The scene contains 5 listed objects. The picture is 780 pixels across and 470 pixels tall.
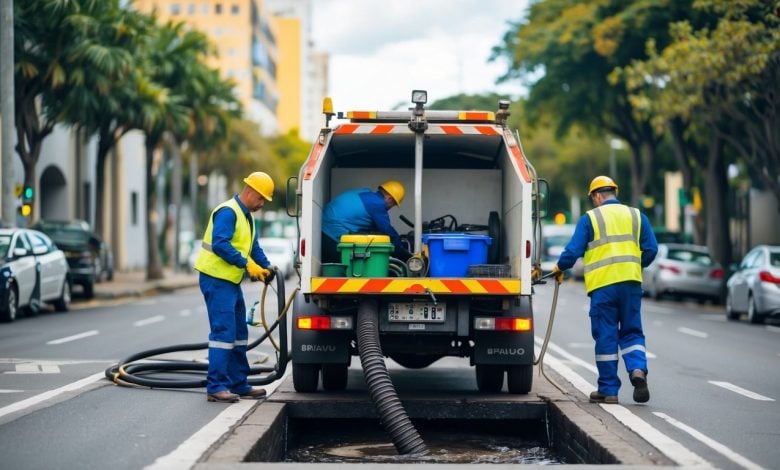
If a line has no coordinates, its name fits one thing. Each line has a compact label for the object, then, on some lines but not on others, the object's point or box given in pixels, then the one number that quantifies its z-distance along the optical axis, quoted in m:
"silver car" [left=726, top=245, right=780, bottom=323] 23.08
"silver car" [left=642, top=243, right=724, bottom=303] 31.89
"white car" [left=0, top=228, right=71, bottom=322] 20.77
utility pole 25.30
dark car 28.92
